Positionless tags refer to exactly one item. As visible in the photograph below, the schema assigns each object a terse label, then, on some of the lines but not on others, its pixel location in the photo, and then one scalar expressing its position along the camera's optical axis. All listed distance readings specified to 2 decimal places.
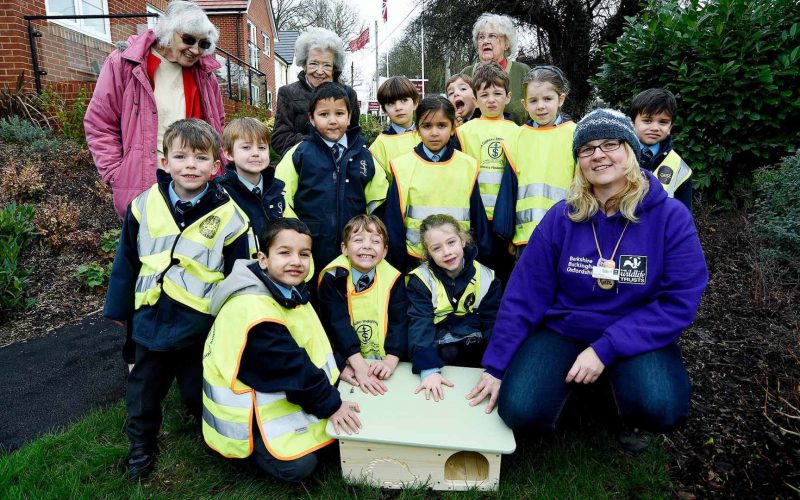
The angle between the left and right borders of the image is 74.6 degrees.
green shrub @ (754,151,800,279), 4.61
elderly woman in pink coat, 3.27
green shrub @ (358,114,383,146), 13.56
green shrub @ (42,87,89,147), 7.63
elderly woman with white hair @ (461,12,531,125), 4.35
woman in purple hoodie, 2.56
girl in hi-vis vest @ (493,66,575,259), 3.40
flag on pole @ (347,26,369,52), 29.42
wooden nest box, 2.49
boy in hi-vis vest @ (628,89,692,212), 3.59
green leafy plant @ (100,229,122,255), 5.82
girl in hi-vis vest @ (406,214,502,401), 3.20
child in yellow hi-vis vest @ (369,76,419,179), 3.89
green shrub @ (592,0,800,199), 5.17
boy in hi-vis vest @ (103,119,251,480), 2.65
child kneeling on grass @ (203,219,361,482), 2.52
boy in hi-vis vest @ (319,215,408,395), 3.17
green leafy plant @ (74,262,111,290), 5.34
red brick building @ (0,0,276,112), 7.80
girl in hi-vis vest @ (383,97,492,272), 3.47
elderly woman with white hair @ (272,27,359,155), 3.92
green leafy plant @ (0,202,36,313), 4.76
